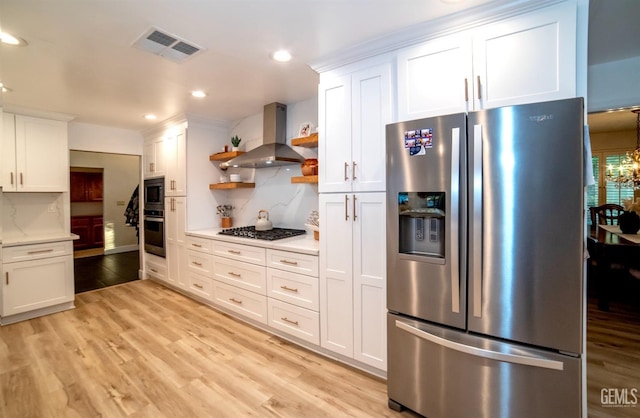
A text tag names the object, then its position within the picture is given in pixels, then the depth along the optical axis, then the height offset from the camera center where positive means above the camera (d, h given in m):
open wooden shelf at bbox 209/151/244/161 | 3.89 +0.69
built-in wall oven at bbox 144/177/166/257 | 4.41 -0.16
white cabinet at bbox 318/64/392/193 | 2.06 +0.57
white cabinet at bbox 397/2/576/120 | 1.48 +0.78
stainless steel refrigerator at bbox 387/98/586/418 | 1.36 -0.31
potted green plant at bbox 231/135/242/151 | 3.94 +0.86
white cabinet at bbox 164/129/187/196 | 4.02 +0.61
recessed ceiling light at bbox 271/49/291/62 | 2.21 +1.16
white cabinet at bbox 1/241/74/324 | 3.23 -0.84
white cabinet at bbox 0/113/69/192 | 3.42 +0.65
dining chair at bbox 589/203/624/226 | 4.55 -0.18
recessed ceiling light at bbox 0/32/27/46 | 1.92 +1.13
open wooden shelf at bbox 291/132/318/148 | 2.87 +0.64
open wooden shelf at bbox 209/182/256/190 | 3.88 +0.27
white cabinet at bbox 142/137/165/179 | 4.44 +0.77
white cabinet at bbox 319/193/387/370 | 2.09 -0.55
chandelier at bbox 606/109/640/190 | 3.87 +0.50
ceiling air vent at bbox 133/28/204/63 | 1.97 +1.15
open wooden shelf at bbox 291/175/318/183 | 2.86 +0.26
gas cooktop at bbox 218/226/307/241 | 3.02 -0.31
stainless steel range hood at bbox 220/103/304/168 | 3.18 +0.66
